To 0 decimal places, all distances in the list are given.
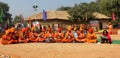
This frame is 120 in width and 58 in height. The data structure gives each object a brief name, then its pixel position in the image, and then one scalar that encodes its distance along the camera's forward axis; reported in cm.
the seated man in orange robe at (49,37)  1235
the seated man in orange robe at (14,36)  1212
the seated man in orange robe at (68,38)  1237
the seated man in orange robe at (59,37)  1252
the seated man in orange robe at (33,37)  1257
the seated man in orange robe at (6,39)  1197
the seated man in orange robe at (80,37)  1240
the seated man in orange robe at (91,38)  1212
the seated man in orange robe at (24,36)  1235
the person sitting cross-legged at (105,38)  1152
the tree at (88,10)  2906
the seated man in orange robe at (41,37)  1256
